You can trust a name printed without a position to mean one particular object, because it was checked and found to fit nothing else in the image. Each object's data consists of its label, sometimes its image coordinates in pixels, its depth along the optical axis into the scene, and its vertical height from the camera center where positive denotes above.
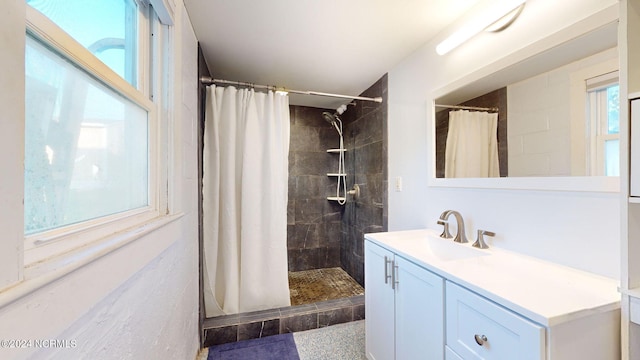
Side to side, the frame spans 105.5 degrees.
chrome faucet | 1.35 -0.29
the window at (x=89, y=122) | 0.48 +0.16
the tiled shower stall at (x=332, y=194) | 2.05 -0.20
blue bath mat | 1.62 -1.17
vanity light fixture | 1.12 +0.78
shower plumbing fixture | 3.06 +0.26
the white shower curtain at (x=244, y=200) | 1.87 -0.16
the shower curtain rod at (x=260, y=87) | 1.81 +0.76
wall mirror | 0.85 +0.25
